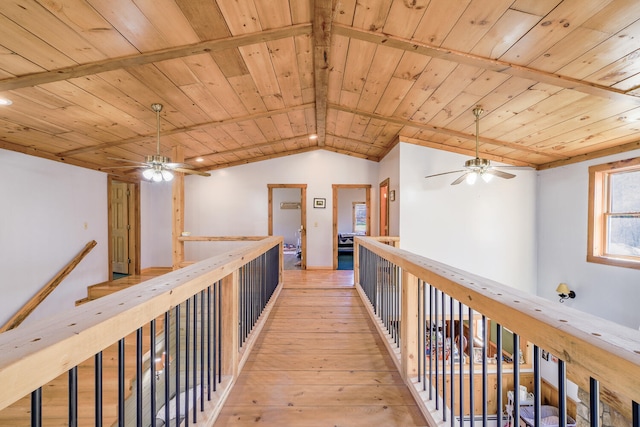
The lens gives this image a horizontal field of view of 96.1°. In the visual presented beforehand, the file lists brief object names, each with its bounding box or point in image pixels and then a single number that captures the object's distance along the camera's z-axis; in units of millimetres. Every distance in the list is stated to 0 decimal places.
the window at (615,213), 3625
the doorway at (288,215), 11398
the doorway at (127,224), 6355
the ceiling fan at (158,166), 3236
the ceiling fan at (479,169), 3395
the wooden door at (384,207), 5762
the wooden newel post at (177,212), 4699
